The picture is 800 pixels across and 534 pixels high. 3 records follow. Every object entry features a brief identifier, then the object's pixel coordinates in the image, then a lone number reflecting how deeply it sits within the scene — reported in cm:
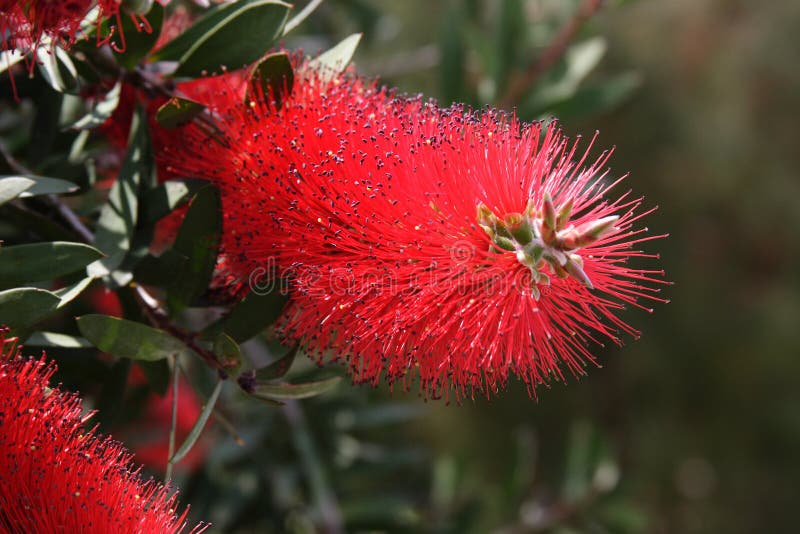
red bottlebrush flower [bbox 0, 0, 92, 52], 38
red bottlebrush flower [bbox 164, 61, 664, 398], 39
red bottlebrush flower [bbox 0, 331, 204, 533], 38
